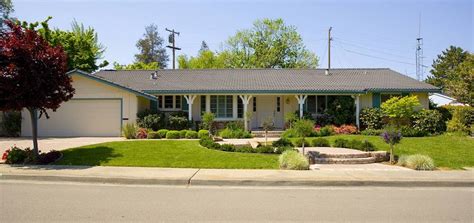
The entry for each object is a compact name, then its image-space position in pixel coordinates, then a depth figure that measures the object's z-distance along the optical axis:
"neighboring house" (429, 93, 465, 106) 35.94
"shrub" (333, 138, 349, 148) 15.27
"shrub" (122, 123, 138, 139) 19.11
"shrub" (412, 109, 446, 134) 21.25
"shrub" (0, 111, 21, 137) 21.06
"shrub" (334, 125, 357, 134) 21.88
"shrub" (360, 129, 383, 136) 21.01
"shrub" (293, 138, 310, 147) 15.40
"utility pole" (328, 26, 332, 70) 40.31
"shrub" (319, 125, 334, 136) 21.05
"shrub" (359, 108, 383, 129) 22.44
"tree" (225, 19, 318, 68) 48.97
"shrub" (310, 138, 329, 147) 15.73
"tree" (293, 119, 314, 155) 13.15
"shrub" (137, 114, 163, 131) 20.95
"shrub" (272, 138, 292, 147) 14.45
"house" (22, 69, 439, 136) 21.34
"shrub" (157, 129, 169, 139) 19.84
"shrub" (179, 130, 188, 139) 19.59
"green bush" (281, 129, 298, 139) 19.83
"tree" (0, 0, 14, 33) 41.34
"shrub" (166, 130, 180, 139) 19.45
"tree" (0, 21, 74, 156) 11.44
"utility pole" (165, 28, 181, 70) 43.97
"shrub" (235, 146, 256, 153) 13.59
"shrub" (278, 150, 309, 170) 10.84
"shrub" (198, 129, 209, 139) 19.20
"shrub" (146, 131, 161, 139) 19.58
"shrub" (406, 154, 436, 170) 11.04
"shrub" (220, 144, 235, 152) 13.91
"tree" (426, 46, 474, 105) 23.47
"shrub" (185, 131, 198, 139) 19.45
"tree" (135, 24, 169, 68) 65.62
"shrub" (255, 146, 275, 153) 13.49
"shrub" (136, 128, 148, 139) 19.38
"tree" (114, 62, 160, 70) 49.56
